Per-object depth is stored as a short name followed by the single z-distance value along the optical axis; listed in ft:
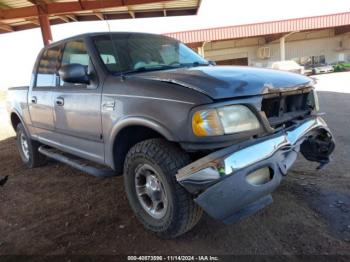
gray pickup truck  8.42
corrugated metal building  94.58
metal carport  32.33
